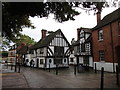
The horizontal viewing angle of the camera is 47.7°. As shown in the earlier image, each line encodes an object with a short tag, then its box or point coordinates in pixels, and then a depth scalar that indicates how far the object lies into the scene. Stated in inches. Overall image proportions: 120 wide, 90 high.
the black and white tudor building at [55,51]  1117.8
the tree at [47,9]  253.9
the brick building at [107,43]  679.1
